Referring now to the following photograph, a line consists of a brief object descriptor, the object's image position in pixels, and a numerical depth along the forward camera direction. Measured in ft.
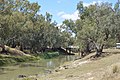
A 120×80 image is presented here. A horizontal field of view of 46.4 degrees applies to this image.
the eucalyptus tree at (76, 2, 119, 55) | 93.33
